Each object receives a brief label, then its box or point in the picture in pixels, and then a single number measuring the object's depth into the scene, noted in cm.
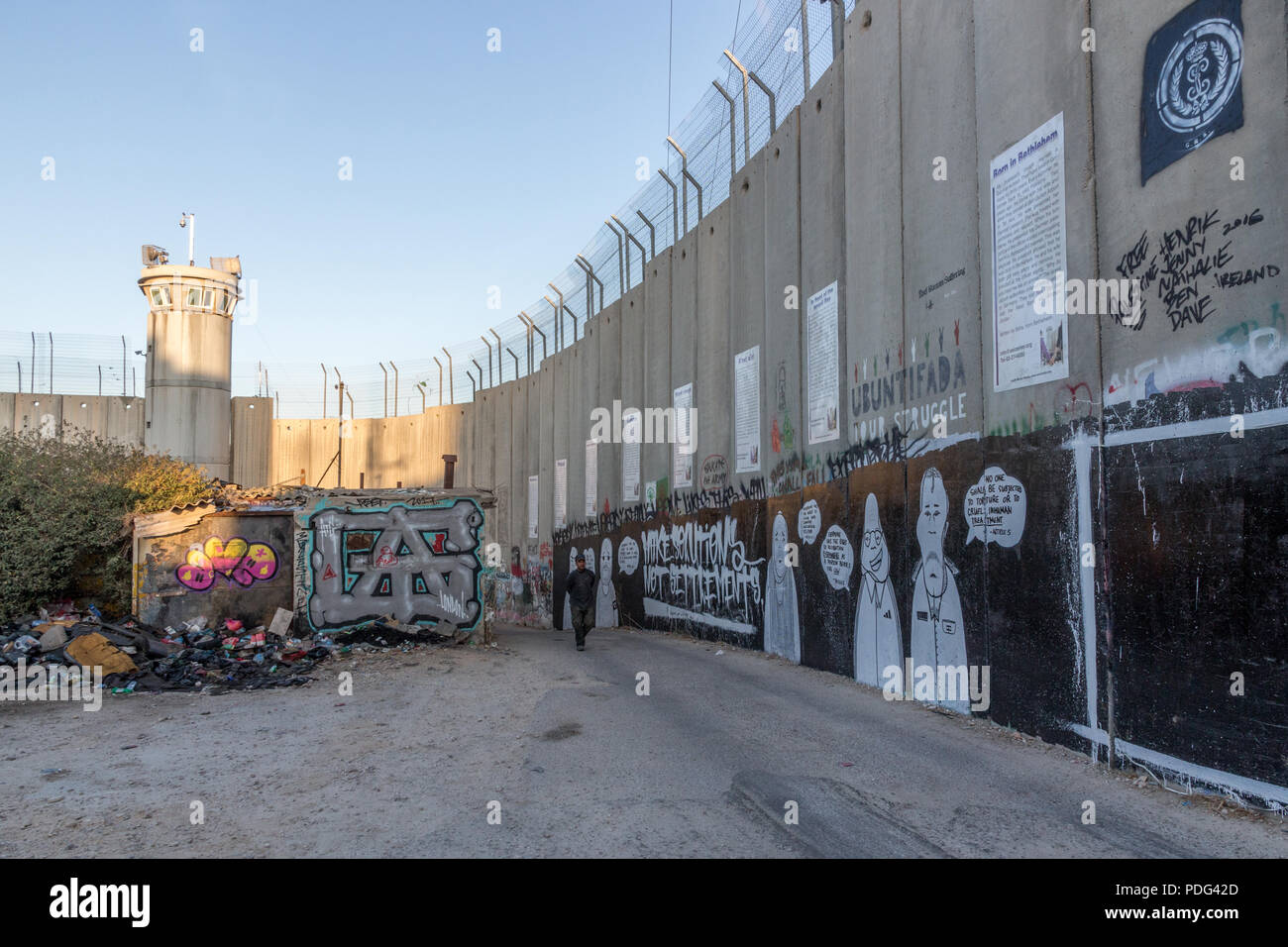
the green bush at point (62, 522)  1236
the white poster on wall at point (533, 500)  2841
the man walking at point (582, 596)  1419
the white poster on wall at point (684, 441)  1681
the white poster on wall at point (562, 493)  2538
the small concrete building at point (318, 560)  1266
